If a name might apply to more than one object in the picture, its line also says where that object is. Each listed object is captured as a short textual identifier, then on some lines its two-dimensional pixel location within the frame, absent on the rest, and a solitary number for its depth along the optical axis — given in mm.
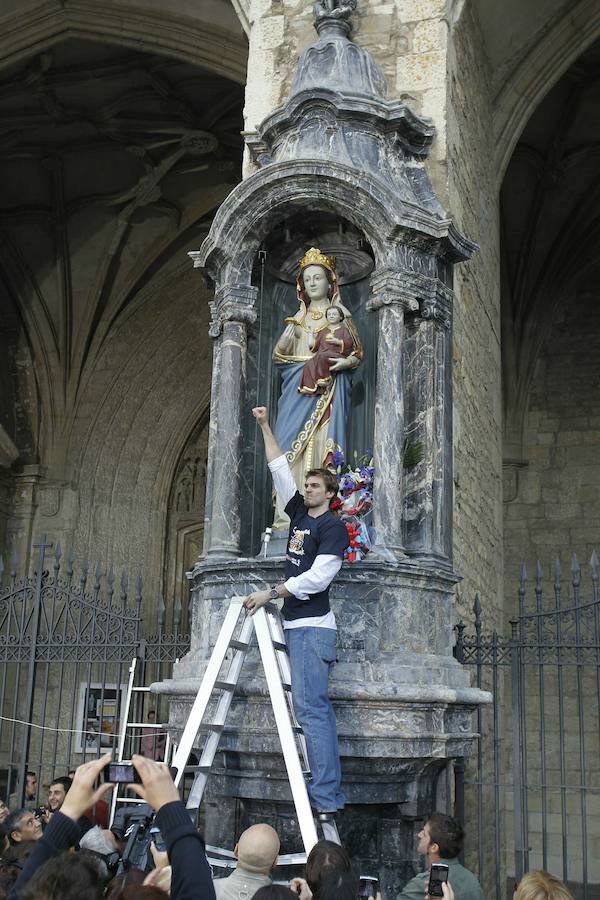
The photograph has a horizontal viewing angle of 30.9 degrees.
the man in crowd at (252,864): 3408
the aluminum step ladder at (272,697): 4691
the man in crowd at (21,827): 5219
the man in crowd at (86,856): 2525
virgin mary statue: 6672
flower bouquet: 6535
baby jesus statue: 6707
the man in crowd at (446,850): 4457
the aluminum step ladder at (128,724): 7906
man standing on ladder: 5137
